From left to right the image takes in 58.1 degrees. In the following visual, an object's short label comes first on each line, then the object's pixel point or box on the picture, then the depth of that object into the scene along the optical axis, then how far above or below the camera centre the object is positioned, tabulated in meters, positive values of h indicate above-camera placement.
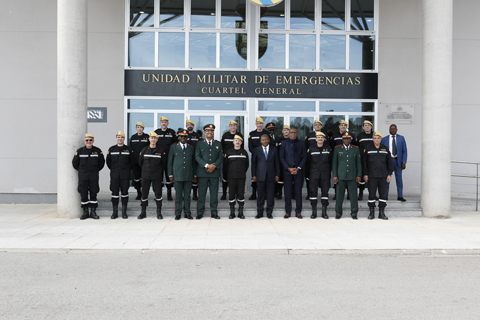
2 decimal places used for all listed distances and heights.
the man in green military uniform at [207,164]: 10.37 -0.49
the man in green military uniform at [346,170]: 10.41 -0.63
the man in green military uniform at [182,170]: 10.25 -0.64
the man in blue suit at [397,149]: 11.62 -0.13
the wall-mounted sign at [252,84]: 13.83 +1.93
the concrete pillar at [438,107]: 10.88 +0.95
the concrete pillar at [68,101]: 10.43 +1.00
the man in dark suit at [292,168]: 10.63 -0.59
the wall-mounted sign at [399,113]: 14.09 +1.02
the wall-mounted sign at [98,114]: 13.71 +0.91
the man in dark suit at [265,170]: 10.54 -0.65
